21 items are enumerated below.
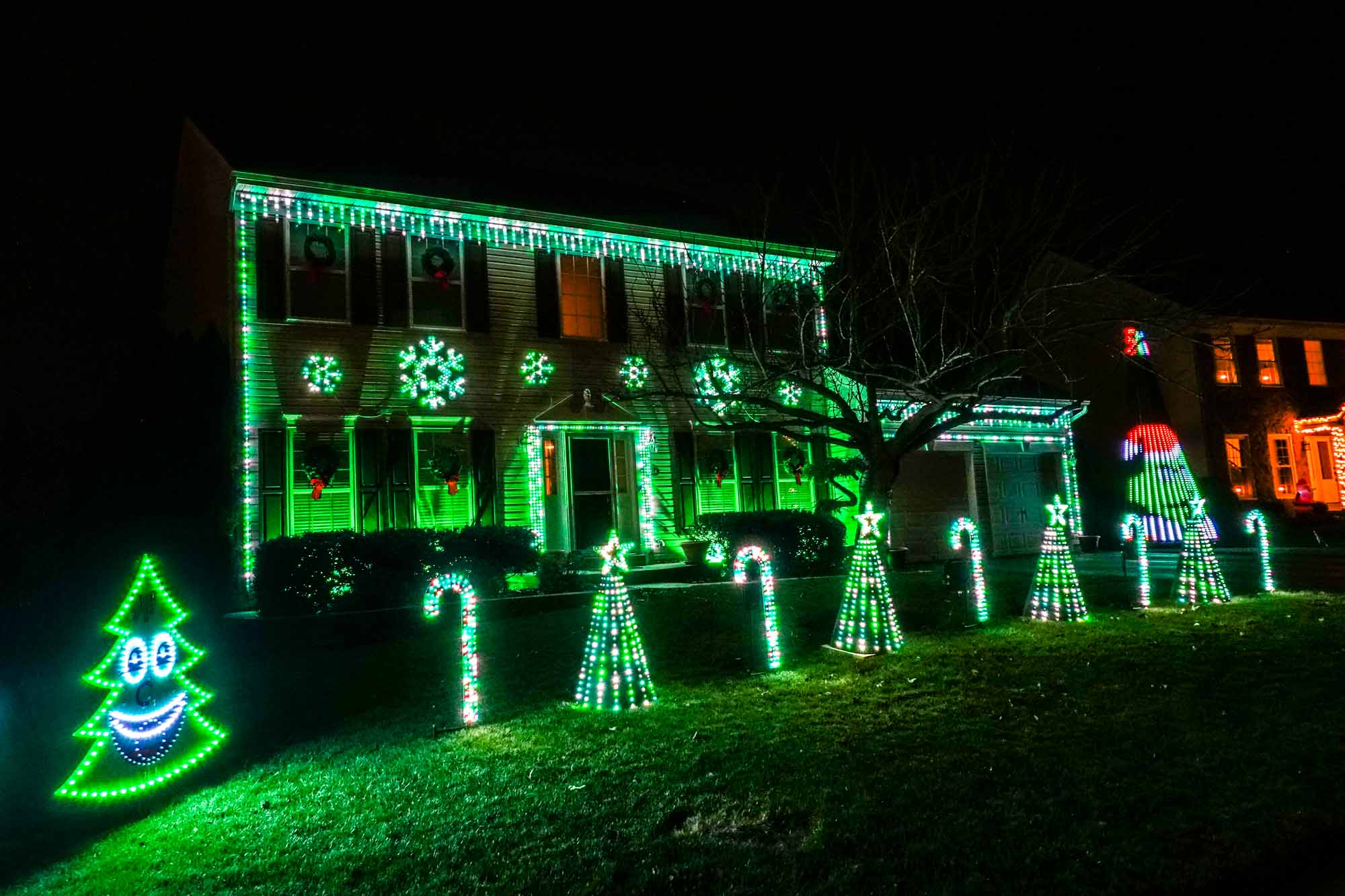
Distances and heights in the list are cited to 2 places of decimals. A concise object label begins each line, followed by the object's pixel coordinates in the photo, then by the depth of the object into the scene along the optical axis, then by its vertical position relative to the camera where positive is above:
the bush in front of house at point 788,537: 14.13 -0.06
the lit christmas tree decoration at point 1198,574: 10.88 -0.80
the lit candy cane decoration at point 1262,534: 11.80 -0.39
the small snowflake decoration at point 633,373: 15.09 +2.86
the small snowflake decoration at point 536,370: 14.39 +2.87
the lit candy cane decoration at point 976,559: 9.98 -0.42
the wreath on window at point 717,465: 15.59 +1.25
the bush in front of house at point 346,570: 11.21 -0.16
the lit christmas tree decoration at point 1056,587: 9.98 -0.79
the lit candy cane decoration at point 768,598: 7.92 -0.58
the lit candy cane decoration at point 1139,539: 10.46 -0.32
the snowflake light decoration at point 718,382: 10.42 +2.20
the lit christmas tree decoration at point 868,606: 8.41 -0.74
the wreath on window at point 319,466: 12.51 +1.31
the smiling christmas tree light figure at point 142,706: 5.64 -0.89
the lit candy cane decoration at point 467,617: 6.87 -0.51
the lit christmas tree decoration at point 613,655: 6.80 -0.86
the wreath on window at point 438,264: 13.88 +4.50
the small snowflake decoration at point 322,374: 12.84 +2.68
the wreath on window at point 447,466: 13.33 +1.30
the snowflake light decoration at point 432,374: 13.54 +2.75
